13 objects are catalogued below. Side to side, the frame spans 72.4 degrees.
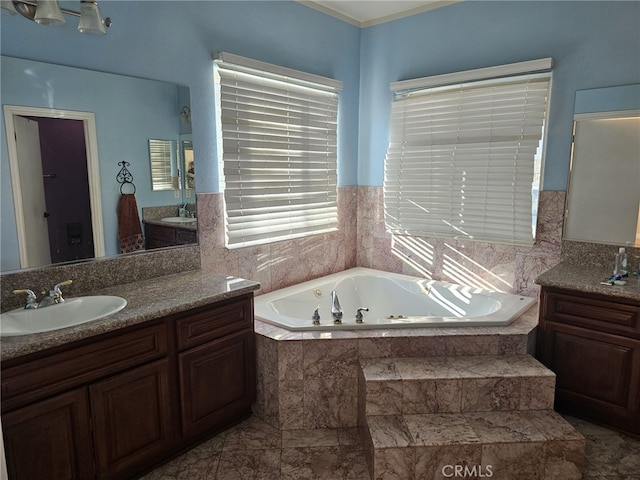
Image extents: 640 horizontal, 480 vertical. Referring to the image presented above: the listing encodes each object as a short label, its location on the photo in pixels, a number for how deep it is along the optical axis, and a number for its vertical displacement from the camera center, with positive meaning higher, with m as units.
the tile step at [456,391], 2.30 -1.13
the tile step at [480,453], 2.08 -1.31
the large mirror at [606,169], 2.72 +0.04
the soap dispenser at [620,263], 2.67 -0.53
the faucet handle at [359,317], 2.67 -0.86
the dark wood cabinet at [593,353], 2.38 -1.01
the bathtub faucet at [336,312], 2.70 -0.84
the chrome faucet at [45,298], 1.97 -0.56
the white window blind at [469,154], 3.11 +0.17
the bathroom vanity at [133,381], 1.67 -0.92
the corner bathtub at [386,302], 2.66 -0.90
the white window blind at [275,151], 2.95 +0.19
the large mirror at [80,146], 2.02 +0.15
